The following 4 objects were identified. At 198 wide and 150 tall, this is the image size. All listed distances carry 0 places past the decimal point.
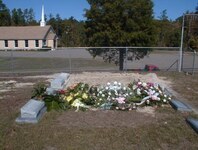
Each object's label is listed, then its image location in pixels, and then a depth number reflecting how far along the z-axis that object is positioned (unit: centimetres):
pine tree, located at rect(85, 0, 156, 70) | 1065
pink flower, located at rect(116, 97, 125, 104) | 495
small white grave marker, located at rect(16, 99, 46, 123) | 414
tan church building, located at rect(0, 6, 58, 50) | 3261
